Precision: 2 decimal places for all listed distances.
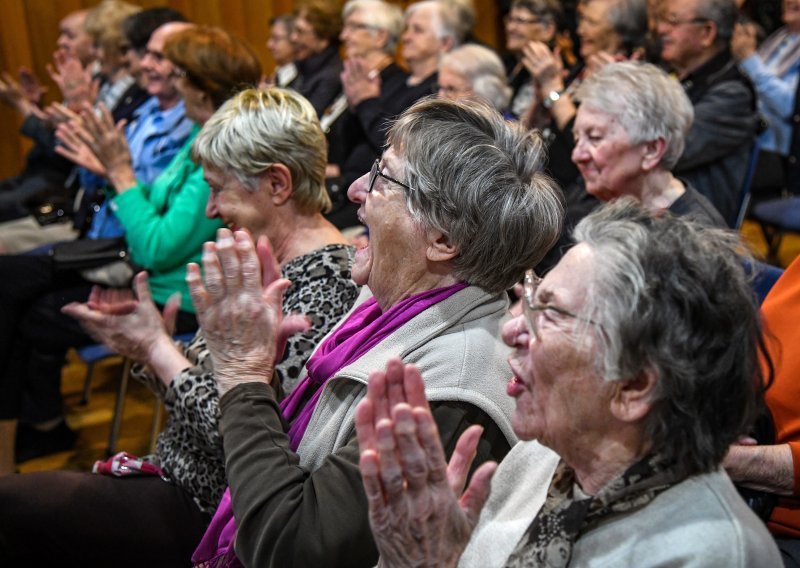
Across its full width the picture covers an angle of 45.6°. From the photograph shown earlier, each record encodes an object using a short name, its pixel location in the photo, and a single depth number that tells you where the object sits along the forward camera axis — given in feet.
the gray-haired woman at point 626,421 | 3.61
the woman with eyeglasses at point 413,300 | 4.79
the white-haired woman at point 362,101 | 13.23
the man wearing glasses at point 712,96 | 10.83
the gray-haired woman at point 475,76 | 12.87
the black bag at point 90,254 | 10.69
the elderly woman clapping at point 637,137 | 8.21
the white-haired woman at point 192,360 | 6.27
